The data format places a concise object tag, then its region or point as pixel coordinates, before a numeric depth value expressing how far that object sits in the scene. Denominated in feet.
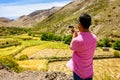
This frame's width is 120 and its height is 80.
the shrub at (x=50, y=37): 159.61
